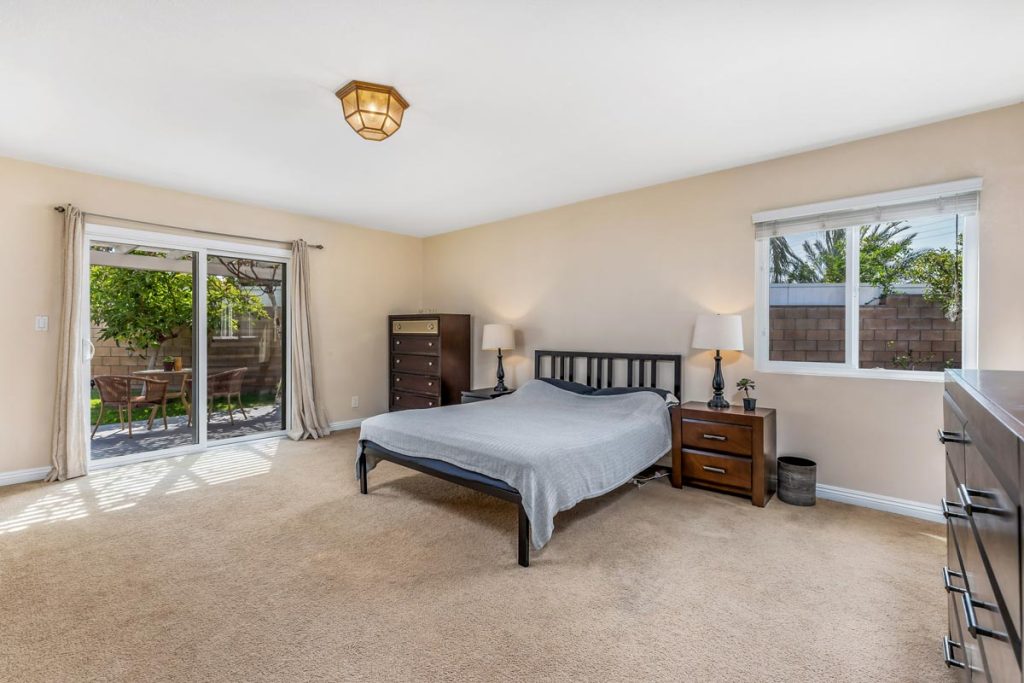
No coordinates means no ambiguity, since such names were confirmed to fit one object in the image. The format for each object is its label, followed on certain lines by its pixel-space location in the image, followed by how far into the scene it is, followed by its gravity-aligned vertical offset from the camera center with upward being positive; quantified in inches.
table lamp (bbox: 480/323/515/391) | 201.0 +1.8
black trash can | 128.1 -37.5
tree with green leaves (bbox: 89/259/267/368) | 167.5 +12.7
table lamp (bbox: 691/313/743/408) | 140.4 +1.9
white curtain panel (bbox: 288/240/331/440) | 206.5 -5.9
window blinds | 115.7 +36.0
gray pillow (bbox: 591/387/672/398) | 155.3 -16.5
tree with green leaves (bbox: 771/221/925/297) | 128.3 +24.4
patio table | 179.0 -14.1
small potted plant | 138.4 -13.8
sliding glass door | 169.0 -0.9
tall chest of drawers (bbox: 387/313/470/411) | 215.9 -8.5
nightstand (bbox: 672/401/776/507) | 128.9 -30.2
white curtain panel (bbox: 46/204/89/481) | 152.1 -11.1
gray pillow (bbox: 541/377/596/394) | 172.7 -16.0
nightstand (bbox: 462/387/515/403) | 191.8 -21.6
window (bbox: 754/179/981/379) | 119.0 +16.4
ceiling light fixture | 102.1 +51.6
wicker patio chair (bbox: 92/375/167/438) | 170.1 -19.9
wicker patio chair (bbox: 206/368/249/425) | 190.4 -18.1
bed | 100.5 -23.7
